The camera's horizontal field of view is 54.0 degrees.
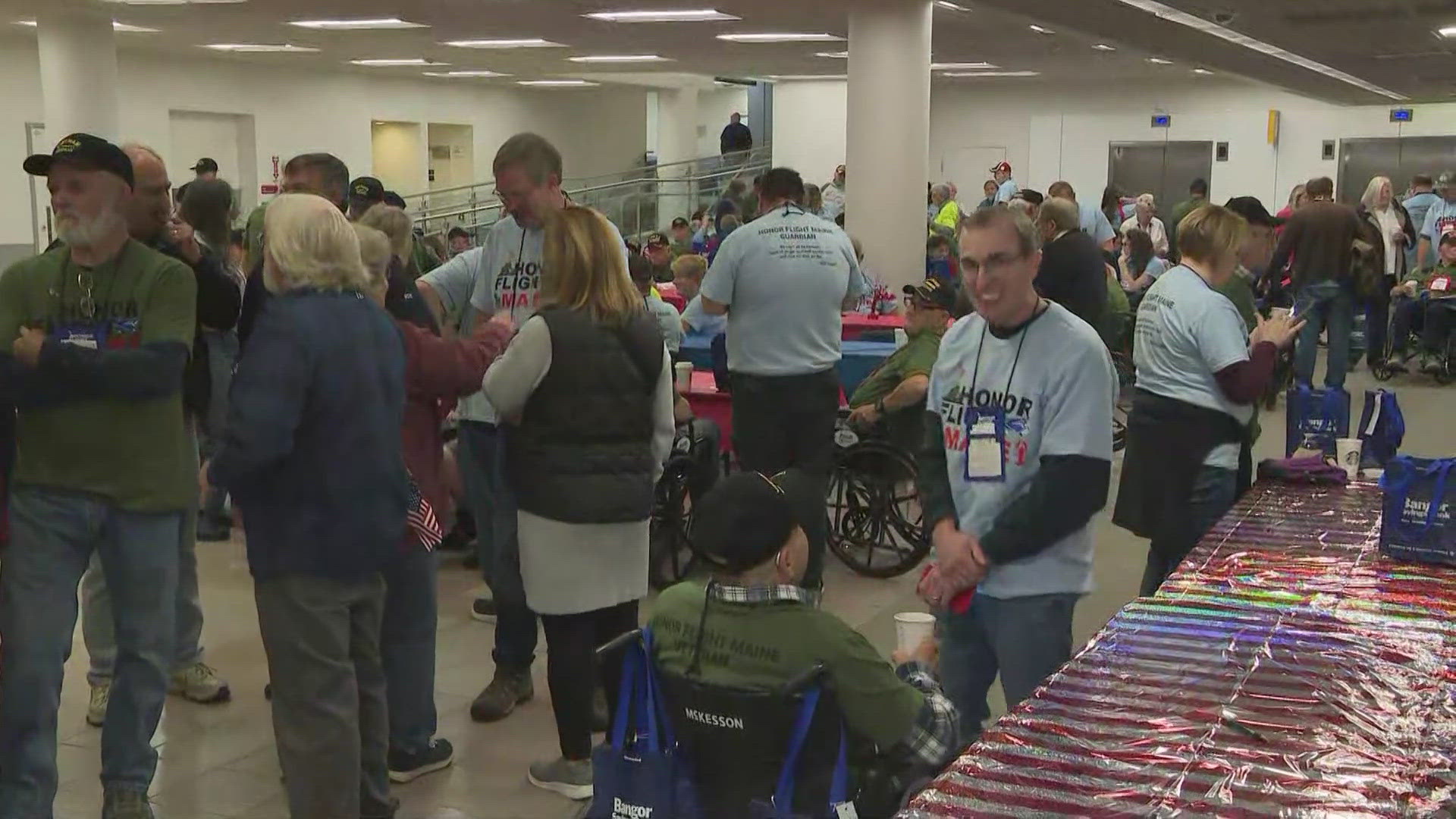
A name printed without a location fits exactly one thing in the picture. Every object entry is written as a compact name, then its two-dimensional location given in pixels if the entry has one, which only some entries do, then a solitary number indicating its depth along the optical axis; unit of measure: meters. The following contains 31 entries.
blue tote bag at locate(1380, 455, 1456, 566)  3.20
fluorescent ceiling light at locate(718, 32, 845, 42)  14.94
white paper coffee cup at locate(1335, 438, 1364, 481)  4.30
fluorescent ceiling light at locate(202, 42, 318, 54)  16.73
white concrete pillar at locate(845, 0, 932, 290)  10.89
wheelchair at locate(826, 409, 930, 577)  5.92
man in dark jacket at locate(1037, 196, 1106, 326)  6.12
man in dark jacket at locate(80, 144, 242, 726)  3.71
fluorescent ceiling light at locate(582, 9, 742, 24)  12.70
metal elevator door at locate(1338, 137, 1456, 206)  20.80
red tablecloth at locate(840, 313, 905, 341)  8.70
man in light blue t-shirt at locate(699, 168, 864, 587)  4.98
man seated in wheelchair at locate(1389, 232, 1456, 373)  11.66
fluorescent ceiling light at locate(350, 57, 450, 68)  18.55
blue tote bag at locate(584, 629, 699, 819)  2.15
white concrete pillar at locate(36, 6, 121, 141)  13.63
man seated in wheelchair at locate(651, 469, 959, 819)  2.17
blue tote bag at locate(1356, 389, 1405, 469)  4.39
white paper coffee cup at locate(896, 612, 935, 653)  2.74
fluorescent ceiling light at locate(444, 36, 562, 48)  15.77
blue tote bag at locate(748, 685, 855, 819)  2.08
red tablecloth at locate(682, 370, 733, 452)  6.08
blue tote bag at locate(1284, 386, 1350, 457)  4.52
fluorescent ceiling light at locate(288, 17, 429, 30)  13.84
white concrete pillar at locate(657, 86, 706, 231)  23.84
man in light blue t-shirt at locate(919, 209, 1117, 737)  2.66
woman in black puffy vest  3.30
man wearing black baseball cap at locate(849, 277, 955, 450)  5.90
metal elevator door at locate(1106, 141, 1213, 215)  21.80
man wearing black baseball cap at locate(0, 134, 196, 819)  3.06
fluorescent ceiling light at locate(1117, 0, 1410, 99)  12.36
